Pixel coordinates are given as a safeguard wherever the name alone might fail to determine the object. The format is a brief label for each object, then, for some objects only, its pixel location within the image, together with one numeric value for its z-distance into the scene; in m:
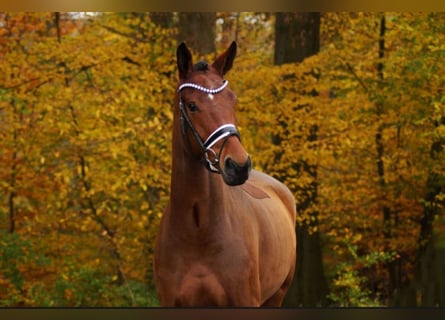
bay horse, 9.51
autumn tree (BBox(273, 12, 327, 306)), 24.24
